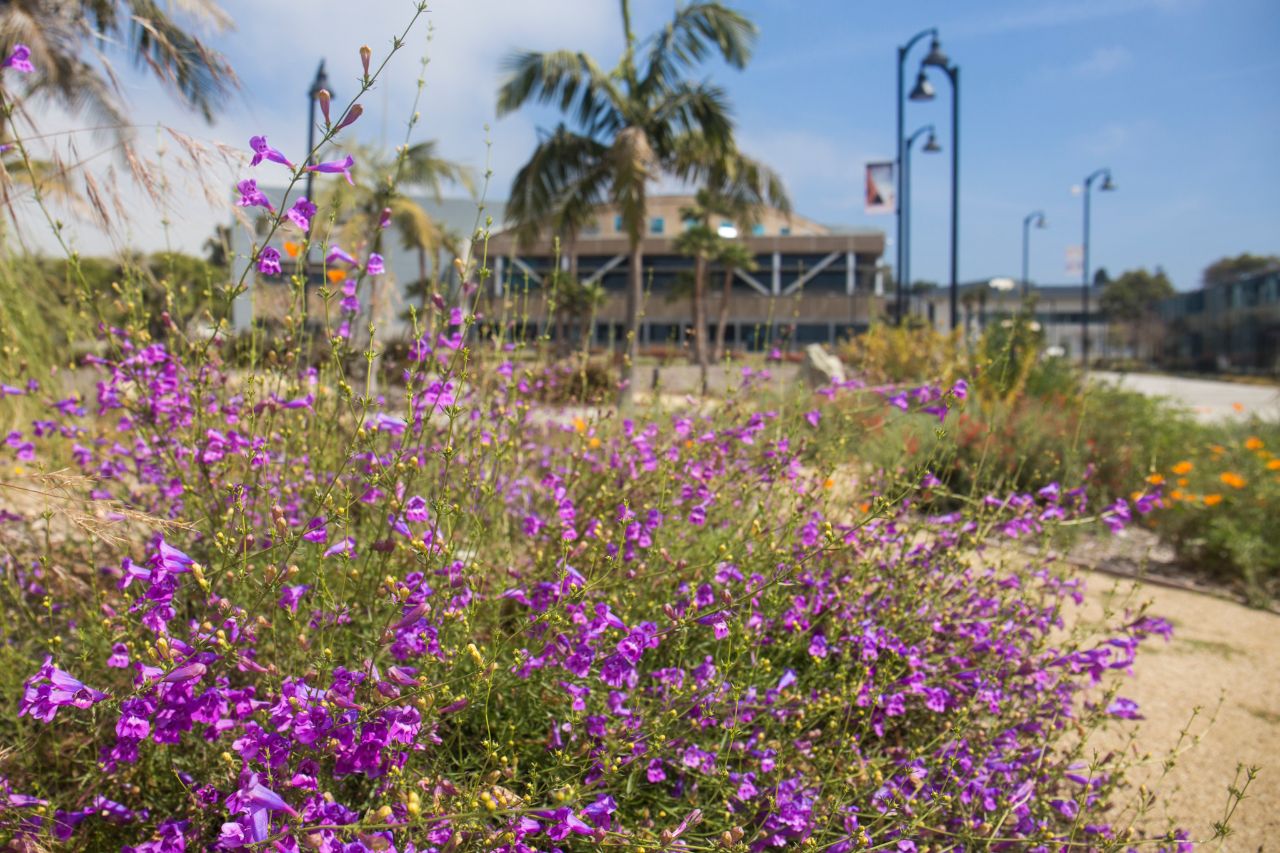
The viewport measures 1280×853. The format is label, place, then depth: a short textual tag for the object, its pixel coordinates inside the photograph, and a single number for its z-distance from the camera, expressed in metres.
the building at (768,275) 51.50
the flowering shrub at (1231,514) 5.32
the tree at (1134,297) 66.19
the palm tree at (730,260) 42.19
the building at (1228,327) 41.19
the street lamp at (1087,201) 33.72
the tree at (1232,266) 71.19
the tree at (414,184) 20.52
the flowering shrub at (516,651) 1.51
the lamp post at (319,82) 16.27
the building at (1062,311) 52.62
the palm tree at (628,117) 15.49
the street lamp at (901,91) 14.84
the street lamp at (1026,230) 40.72
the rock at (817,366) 12.28
